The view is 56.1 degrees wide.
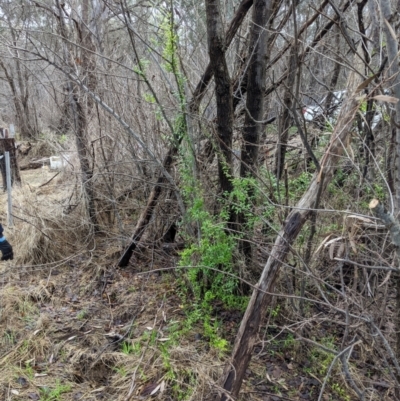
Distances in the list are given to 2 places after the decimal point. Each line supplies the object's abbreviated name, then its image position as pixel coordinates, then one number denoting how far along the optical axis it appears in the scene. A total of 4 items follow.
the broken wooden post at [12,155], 8.45
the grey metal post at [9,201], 5.58
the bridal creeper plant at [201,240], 3.06
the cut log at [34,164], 11.29
